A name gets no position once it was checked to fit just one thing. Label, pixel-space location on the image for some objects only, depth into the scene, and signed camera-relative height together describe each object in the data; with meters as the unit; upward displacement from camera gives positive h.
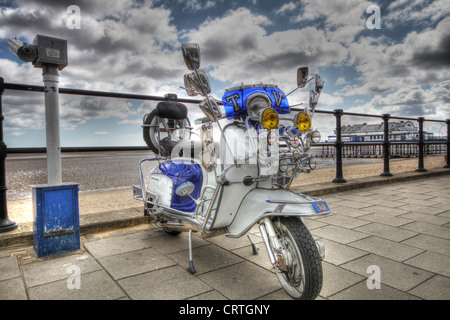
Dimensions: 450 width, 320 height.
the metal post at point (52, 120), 2.28 +0.27
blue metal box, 2.18 -0.46
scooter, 1.49 -0.12
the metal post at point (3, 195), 2.41 -0.31
